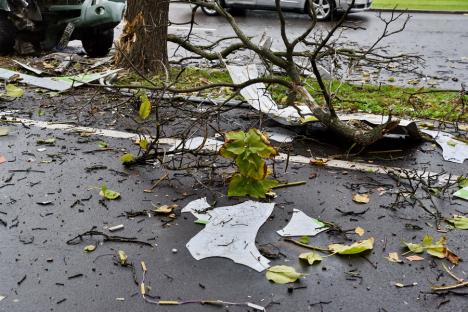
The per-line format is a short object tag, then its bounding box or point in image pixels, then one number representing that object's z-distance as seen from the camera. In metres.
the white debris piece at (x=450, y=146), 4.34
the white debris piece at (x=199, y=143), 4.42
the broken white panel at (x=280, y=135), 4.68
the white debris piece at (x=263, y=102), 4.93
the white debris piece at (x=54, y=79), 6.19
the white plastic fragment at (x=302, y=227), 3.12
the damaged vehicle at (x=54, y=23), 7.60
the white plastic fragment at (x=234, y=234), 2.86
